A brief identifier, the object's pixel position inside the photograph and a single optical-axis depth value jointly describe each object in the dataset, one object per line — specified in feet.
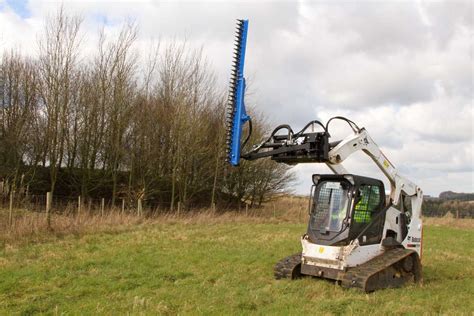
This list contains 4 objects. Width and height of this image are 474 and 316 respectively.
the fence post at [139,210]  68.91
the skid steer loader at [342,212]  27.30
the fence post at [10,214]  44.28
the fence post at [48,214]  46.80
